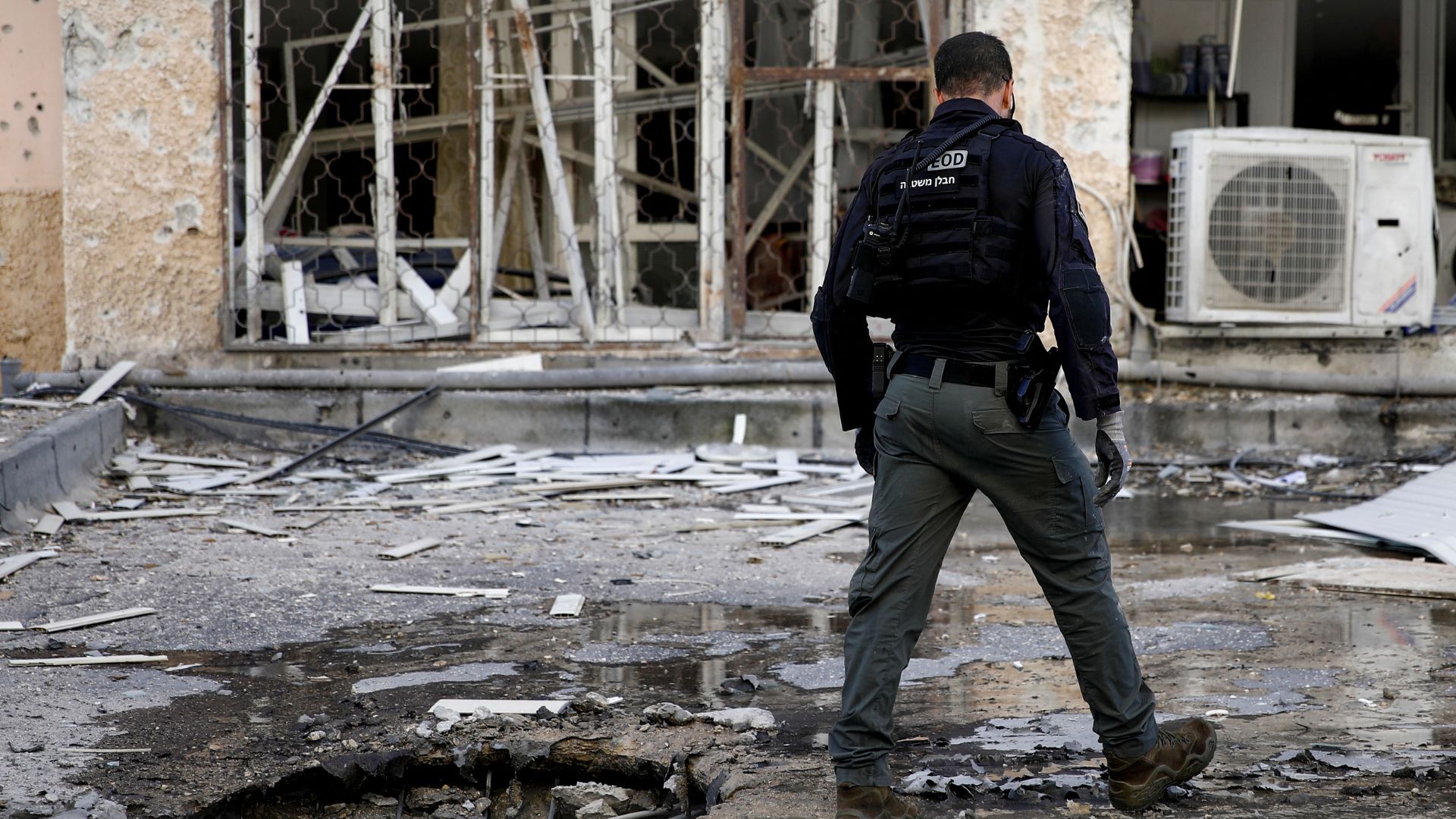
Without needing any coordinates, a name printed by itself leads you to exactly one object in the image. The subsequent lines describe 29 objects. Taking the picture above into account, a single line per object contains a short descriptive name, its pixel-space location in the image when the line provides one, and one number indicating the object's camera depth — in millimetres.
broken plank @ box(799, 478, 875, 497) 14320
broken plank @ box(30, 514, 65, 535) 11852
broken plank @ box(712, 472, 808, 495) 14547
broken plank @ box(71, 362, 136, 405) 15797
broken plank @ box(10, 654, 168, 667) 8187
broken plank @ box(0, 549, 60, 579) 10391
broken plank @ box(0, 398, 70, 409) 15211
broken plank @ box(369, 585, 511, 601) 10203
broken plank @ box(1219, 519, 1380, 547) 12148
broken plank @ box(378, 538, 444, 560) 11430
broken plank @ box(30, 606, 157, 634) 8977
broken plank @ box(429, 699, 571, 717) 7398
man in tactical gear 5840
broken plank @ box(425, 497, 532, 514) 13383
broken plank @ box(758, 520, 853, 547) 12258
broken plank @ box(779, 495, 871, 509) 13750
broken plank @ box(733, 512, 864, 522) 13148
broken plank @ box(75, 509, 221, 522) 12586
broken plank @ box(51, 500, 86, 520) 12477
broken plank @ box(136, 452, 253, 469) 15333
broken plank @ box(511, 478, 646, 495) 14281
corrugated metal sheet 11453
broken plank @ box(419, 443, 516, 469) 15466
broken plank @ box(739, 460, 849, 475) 15422
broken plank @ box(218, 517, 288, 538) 12219
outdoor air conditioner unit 16109
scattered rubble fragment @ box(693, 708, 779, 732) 7184
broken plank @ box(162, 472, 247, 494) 14172
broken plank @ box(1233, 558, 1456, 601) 10008
